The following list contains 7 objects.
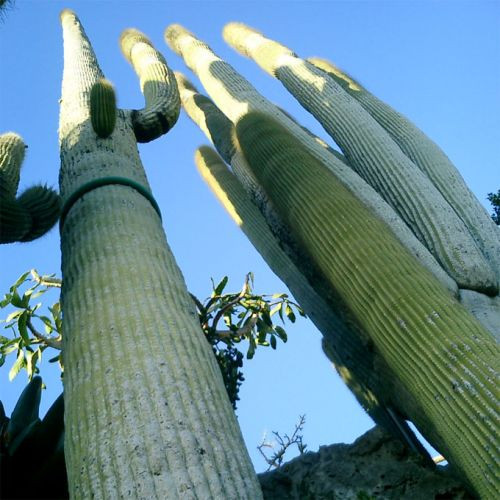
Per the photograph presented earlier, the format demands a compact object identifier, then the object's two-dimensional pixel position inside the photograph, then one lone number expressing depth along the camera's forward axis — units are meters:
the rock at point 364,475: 3.21
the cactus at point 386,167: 3.67
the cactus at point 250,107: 3.62
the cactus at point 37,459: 3.17
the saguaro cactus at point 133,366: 2.00
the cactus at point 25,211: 3.03
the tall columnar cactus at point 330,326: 3.57
